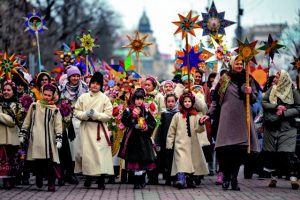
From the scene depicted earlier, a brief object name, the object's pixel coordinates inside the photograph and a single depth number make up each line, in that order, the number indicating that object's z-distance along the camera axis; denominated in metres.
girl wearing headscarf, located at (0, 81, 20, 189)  15.80
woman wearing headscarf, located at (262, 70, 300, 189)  16.20
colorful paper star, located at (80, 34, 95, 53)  20.98
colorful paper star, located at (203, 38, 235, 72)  20.36
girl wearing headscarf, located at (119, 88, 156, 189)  15.70
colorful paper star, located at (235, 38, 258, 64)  15.62
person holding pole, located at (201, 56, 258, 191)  15.25
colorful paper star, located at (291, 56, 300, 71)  19.05
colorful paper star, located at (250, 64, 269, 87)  26.20
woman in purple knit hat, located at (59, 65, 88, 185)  16.66
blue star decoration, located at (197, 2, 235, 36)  21.22
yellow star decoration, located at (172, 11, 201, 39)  17.08
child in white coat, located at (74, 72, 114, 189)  15.66
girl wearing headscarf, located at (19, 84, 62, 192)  15.39
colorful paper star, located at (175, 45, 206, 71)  18.92
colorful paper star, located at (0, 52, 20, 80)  17.73
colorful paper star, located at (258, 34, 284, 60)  17.03
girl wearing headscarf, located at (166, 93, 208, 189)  15.96
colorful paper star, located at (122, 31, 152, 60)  20.25
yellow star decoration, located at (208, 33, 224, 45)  21.08
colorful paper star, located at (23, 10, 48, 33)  20.80
